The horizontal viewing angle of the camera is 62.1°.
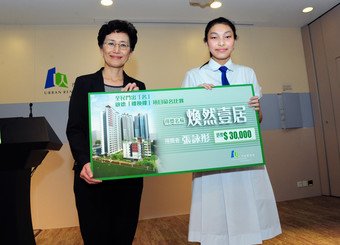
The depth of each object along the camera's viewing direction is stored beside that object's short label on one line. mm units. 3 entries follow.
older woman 1360
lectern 1389
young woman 1373
